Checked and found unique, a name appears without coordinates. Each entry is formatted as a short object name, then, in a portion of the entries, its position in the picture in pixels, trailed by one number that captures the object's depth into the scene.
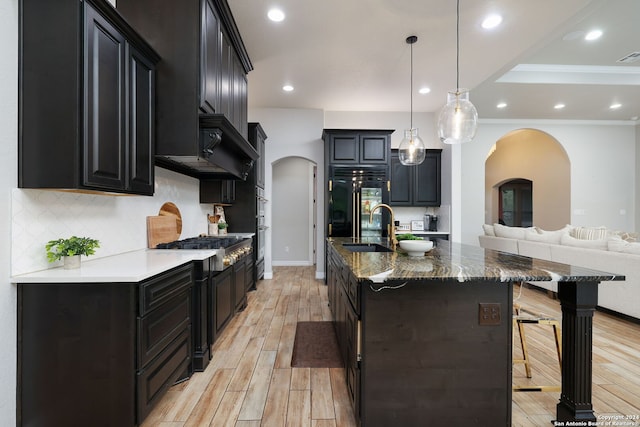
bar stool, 1.95
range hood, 2.34
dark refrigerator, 5.11
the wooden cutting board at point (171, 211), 2.89
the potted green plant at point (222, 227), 4.21
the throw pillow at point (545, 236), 4.27
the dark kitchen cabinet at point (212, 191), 3.75
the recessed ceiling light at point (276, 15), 2.85
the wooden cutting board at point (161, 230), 2.61
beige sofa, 3.20
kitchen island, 1.57
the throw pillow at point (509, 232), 4.80
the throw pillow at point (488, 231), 5.41
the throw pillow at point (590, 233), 4.39
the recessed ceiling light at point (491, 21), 2.92
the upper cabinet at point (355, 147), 5.16
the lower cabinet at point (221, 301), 2.52
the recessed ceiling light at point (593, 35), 3.62
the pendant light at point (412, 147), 3.32
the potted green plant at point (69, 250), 1.62
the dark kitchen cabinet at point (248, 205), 4.63
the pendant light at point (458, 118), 2.54
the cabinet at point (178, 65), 2.25
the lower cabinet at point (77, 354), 1.49
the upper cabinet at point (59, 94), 1.50
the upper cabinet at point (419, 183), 5.95
